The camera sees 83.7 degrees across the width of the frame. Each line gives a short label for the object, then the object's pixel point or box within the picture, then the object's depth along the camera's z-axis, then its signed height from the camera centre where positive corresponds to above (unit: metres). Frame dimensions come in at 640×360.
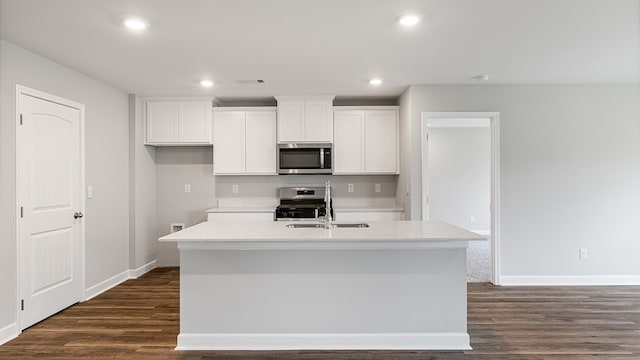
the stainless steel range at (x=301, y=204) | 4.66 -0.31
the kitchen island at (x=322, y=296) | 2.62 -0.84
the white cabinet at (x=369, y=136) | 4.80 +0.61
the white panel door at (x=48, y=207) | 2.99 -0.22
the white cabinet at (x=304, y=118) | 4.74 +0.84
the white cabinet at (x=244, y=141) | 4.86 +0.56
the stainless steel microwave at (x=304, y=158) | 4.77 +0.31
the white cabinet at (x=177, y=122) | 4.79 +0.81
